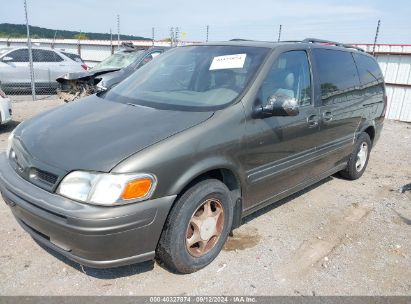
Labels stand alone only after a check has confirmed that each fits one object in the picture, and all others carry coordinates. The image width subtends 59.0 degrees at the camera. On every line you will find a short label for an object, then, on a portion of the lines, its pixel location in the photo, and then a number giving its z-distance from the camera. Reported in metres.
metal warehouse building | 11.07
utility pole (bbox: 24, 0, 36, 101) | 10.22
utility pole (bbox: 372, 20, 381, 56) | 11.57
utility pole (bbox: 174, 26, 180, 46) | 15.55
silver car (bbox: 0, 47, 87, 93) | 11.57
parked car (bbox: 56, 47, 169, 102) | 8.44
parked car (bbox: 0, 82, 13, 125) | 6.63
